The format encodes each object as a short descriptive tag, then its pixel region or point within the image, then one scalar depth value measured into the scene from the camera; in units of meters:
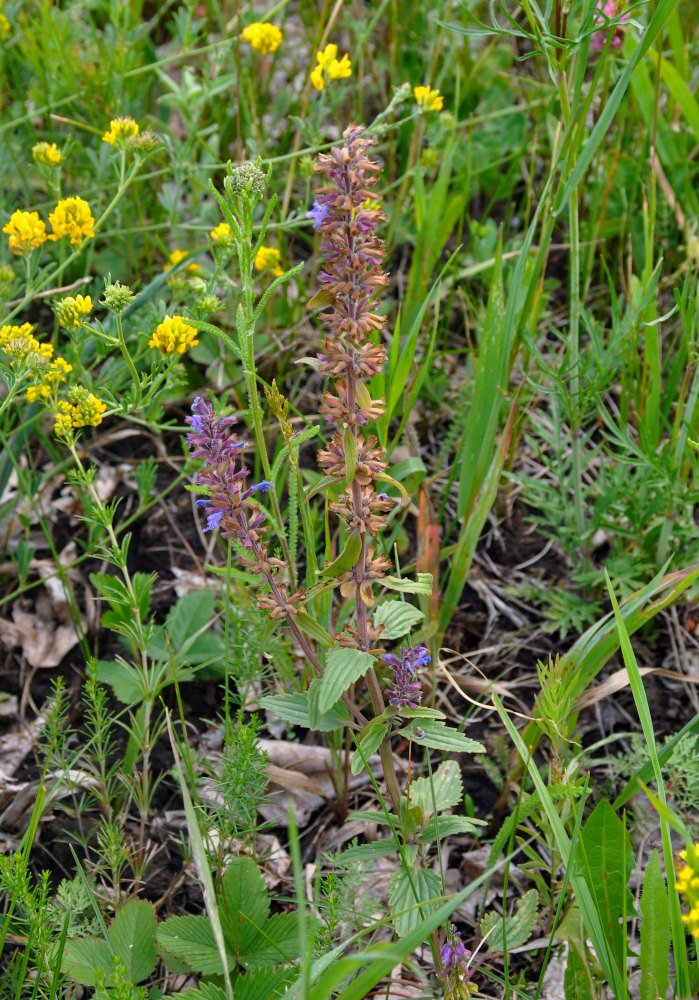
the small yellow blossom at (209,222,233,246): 2.20
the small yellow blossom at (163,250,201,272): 2.67
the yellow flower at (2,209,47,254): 2.11
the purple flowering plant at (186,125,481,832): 1.29
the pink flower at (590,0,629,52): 2.36
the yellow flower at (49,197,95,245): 2.17
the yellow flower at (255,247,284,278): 2.54
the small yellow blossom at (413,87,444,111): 2.59
